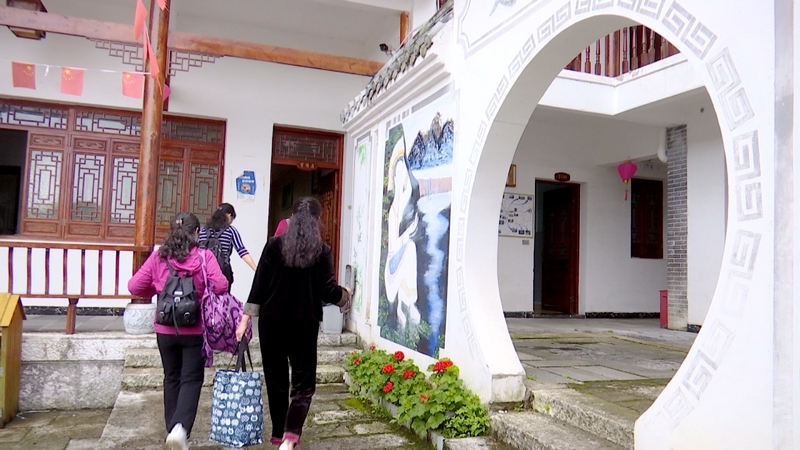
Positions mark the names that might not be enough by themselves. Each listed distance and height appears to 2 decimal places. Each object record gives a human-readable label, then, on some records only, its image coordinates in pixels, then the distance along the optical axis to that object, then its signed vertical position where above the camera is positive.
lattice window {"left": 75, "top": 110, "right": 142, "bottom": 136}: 7.55 +1.60
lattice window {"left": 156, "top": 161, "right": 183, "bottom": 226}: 7.71 +0.74
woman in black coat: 3.41 -0.33
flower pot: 5.75 -0.74
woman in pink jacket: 3.52 -0.52
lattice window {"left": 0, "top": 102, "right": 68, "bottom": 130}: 7.32 +1.61
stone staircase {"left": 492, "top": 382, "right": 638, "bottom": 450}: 3.00 -0.96
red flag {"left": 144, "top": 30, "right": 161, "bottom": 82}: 5.91 +1.92
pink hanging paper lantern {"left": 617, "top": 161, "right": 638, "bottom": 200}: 8.62 +1.34
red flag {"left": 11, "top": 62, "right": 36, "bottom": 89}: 6.43 +1.85
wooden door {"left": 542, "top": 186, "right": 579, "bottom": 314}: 9.43 +0.09
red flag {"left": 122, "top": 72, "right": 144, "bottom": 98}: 6.11 +1.71
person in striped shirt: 5.09 +0.10
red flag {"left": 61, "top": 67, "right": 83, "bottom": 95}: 6.32 +1.78
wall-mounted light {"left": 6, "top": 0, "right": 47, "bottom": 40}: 6.63 +2.72
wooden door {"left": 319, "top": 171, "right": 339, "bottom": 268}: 8.62 +0.55
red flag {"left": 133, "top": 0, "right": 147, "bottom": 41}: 5.66 +2.25
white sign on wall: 8.91 +0.63
